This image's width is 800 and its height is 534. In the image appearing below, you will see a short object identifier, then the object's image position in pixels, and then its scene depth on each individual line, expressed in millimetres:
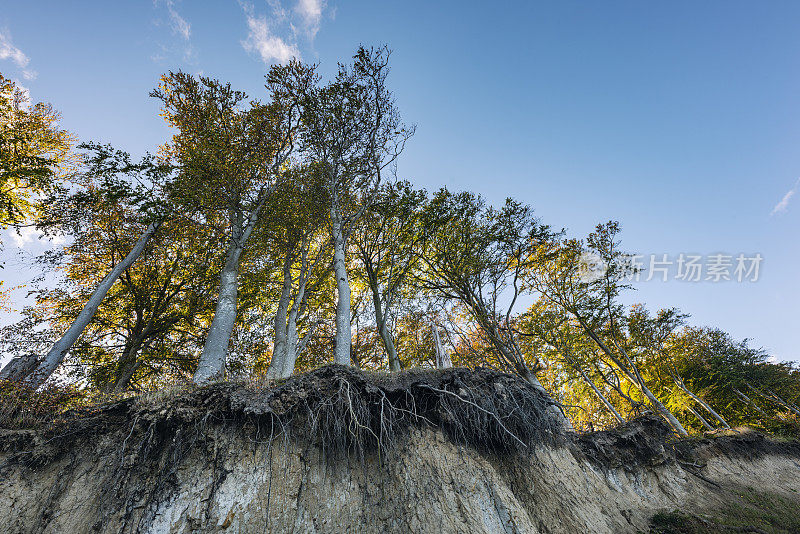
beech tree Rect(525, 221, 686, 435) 16984
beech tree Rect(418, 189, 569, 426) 13945
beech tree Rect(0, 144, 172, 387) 11750
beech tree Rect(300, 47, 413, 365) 11367
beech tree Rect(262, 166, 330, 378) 11312
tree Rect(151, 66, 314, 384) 10273
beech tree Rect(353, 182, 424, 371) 13812
